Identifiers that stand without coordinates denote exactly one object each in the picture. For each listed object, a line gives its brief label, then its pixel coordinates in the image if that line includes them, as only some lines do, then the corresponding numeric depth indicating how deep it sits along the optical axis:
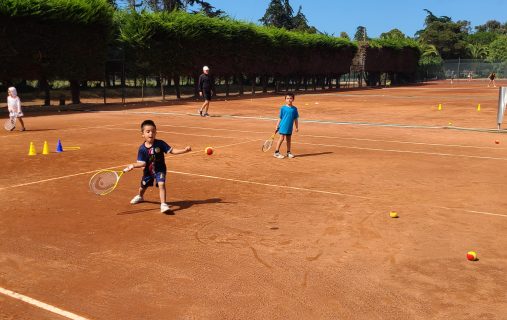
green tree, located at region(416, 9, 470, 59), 98.00
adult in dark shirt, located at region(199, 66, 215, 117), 22.67
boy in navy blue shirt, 7.40
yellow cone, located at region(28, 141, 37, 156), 12.28
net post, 16.31
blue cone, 12.81
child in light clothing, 16.88
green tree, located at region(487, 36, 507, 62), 85.34
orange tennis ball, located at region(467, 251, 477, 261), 5.47
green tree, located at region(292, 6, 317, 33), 110.88
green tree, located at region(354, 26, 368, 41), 161.77
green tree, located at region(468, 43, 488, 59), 98.75
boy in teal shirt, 12.22
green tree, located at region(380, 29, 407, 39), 111.22
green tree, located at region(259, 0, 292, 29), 104.50
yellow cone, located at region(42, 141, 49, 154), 12.43
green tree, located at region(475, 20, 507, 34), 147.71
